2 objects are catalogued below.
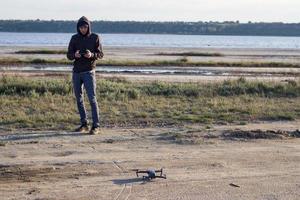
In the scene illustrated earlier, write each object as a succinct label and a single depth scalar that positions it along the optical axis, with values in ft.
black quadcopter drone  32.01
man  45.33
